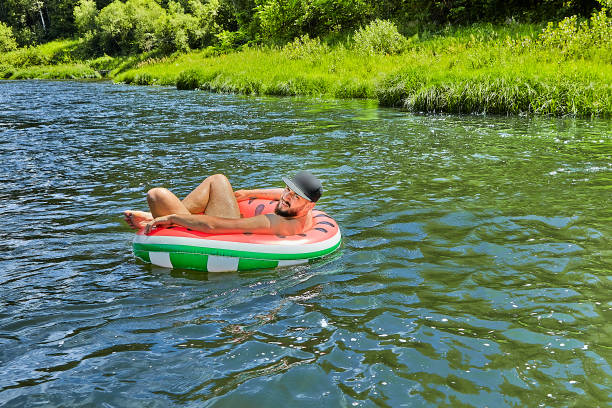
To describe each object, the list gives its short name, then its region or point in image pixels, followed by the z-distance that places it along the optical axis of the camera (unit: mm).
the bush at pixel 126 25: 56047
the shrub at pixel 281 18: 31453
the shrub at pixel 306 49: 25547
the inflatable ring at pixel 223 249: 5504
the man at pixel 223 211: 5641
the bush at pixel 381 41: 23141
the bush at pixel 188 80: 29047
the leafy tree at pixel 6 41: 67750
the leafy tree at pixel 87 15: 69312
